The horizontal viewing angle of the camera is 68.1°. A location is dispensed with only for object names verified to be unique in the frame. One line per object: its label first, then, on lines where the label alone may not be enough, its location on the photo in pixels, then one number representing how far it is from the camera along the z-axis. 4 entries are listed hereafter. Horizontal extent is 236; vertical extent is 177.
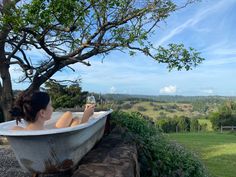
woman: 1.66
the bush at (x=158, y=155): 2.15
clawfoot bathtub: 1.43
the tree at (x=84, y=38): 3.70
